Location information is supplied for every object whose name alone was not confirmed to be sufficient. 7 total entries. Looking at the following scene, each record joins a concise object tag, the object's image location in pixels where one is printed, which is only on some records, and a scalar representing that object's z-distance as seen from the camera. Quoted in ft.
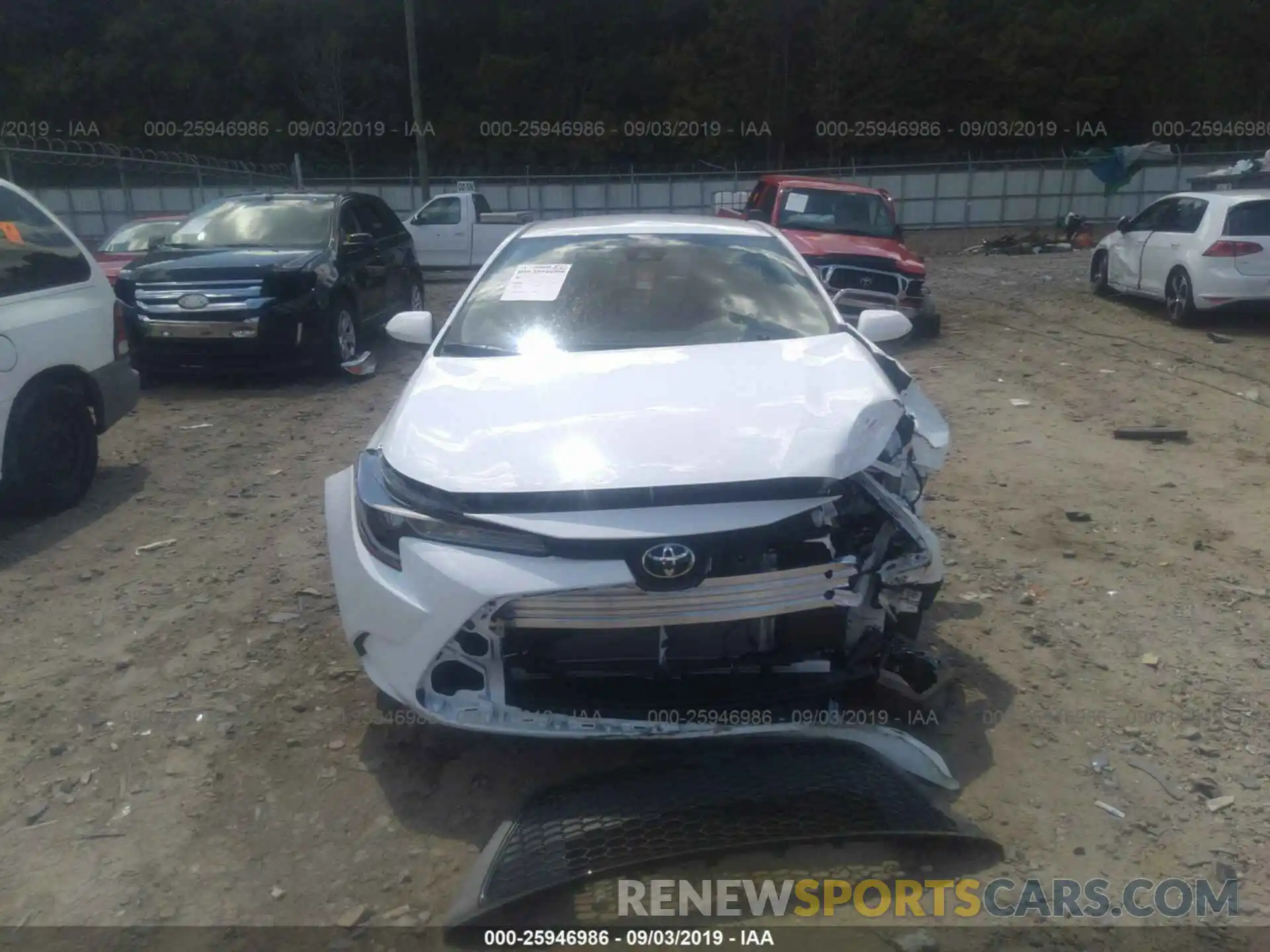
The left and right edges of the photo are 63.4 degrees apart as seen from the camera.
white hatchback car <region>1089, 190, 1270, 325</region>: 35.96
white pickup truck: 66.28
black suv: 27.40
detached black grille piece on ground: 8.80
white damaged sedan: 9.05
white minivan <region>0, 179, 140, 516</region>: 17.21
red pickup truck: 35.37
